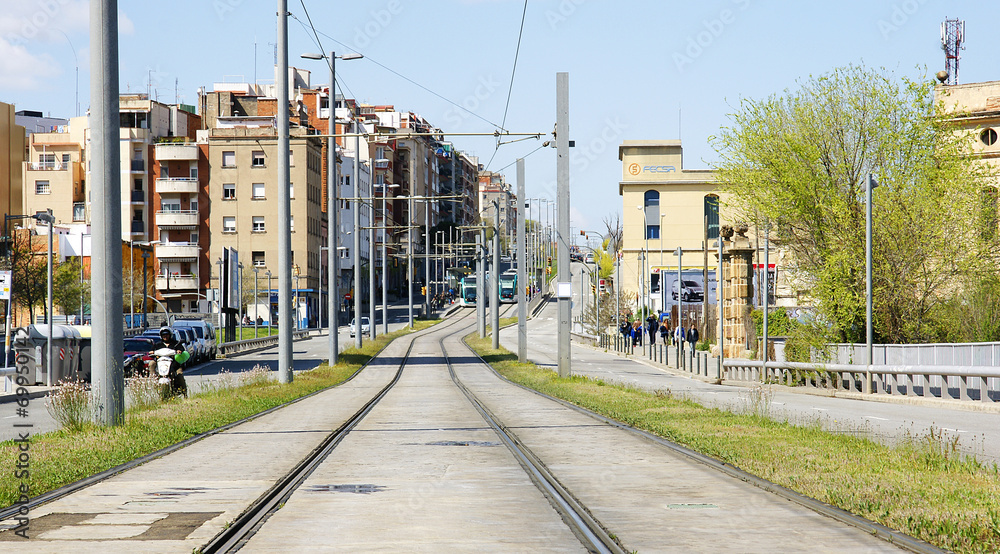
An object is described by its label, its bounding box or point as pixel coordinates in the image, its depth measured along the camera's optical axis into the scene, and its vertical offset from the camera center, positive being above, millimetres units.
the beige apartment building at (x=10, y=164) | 87312 +9734
